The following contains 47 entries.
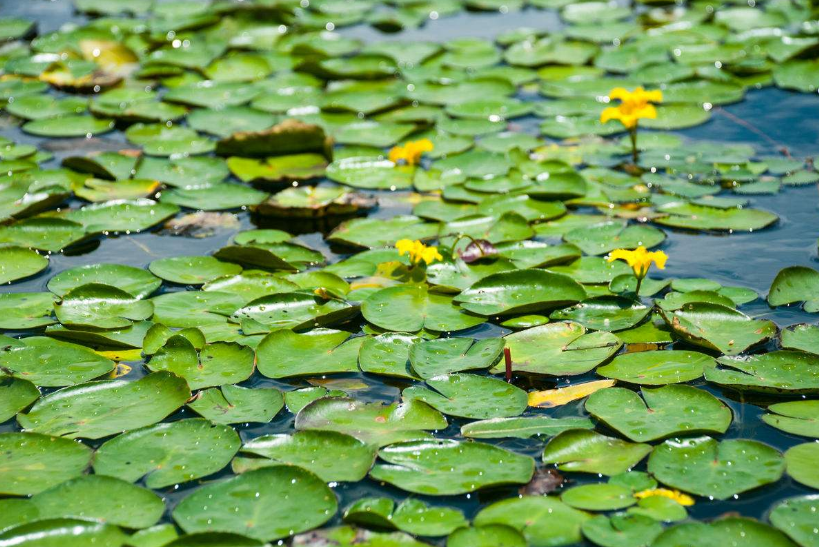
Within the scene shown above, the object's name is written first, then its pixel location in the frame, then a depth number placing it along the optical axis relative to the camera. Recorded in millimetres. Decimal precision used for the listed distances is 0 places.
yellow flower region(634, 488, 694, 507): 4141
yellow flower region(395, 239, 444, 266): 5957
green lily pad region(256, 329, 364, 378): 5246
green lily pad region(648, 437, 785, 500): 4215
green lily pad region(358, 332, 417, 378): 5191
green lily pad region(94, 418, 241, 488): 4387
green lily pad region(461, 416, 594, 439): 4596
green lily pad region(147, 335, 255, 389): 5168
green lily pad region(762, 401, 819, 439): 4605
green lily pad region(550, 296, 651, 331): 5586
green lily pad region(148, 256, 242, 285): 6305
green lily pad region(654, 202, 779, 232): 6816
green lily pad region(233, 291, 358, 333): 5665
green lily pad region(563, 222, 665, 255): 6566
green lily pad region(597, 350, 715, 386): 5051
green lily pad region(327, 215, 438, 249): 6801
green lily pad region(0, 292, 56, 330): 5762
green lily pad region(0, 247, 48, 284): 6430
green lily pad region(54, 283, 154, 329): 5668
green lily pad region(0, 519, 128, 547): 3850
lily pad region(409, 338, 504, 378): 5129
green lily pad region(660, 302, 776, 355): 5289
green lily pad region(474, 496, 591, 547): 3953
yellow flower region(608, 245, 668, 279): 5504
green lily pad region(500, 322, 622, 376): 5148
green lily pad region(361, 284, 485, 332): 5637
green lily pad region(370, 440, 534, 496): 4262
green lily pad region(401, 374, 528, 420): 4805
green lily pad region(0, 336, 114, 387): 5176
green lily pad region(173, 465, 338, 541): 4004
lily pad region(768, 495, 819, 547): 3875
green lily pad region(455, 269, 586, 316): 5742
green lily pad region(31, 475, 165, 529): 4078
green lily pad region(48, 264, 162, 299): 6160
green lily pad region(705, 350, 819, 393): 4895
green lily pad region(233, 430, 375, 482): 4387
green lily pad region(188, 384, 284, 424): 4809
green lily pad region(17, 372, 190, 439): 4734
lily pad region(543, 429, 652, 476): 4383
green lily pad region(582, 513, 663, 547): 3885
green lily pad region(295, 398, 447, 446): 4648
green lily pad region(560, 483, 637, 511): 4098
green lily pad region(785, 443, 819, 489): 4250
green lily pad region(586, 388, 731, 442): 4586
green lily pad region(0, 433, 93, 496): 4328
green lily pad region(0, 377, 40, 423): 4875
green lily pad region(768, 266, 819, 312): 5770
